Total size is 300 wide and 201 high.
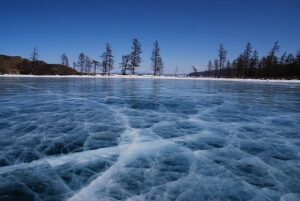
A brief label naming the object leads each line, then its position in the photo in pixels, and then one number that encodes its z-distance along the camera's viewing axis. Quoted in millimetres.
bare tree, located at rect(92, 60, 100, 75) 82512
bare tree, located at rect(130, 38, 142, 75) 73562
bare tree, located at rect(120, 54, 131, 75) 73800
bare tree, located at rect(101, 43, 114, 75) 77250
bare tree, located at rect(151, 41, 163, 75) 76938
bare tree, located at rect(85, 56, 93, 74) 89469
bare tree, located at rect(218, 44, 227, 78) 77475
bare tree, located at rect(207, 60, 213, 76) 99444
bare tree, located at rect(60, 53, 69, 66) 95125
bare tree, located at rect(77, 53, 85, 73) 88000
